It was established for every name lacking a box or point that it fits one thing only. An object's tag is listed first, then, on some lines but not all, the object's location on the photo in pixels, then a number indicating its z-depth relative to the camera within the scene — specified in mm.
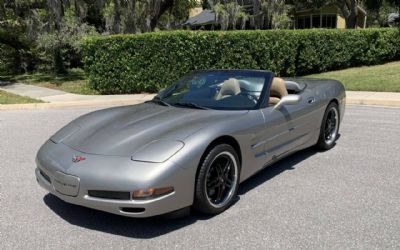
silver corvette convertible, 3648
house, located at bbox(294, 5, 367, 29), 41844
